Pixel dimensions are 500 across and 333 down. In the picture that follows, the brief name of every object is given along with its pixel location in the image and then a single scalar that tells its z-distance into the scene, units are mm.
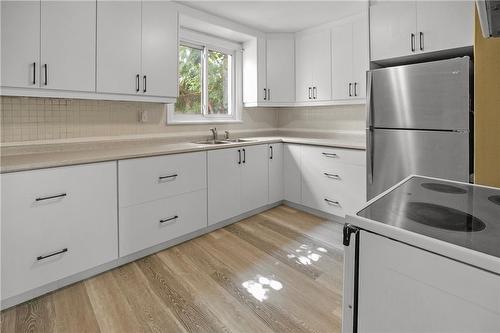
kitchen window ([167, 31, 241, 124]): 3344
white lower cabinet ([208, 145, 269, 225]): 2820
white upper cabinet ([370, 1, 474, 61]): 2191
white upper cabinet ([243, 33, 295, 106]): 3730
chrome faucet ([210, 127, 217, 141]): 3395
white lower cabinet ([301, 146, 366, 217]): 2877
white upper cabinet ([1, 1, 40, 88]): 1825
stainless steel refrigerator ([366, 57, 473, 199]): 2082
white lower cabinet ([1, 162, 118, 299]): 1679
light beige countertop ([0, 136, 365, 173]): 1797
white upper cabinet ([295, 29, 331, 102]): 3456
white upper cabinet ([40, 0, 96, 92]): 1980
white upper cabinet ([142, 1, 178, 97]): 2527
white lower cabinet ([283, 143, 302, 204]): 3438
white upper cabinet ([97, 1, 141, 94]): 2248
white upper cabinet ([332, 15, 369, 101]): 3113
